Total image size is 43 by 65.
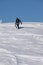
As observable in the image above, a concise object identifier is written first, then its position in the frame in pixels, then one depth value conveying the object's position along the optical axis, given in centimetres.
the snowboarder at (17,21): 2948
